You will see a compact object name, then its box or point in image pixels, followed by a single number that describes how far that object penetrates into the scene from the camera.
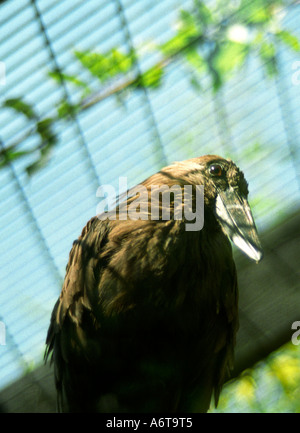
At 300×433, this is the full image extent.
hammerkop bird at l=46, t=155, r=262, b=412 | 3.51
